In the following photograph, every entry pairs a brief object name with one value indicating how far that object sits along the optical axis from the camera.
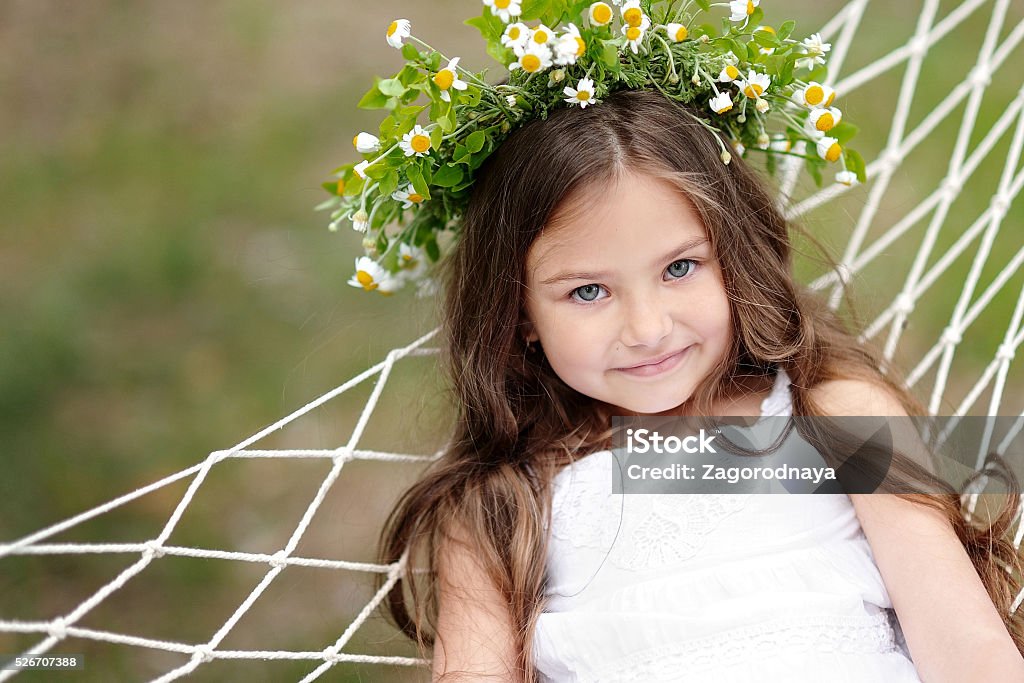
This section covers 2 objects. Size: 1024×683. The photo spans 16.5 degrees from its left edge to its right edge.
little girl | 1.93
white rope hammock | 1.92
